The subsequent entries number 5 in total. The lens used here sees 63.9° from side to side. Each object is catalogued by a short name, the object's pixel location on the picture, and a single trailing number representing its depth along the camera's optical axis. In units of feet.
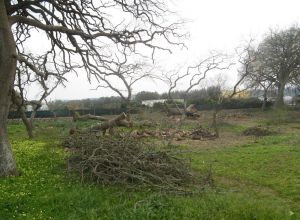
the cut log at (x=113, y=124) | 35.44
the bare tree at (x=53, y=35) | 19.09
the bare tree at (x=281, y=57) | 91.07
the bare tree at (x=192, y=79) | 51.65
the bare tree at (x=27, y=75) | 26.91
